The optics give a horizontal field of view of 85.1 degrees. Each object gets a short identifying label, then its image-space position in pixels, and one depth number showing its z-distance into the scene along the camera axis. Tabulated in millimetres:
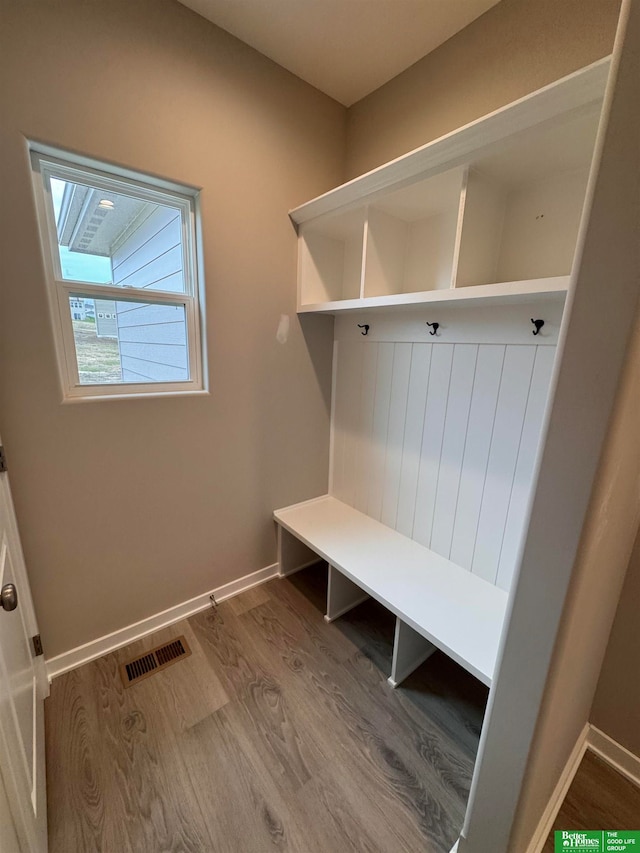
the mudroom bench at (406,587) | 1312
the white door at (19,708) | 748
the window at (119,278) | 1402
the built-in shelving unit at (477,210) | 1060
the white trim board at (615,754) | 1256
